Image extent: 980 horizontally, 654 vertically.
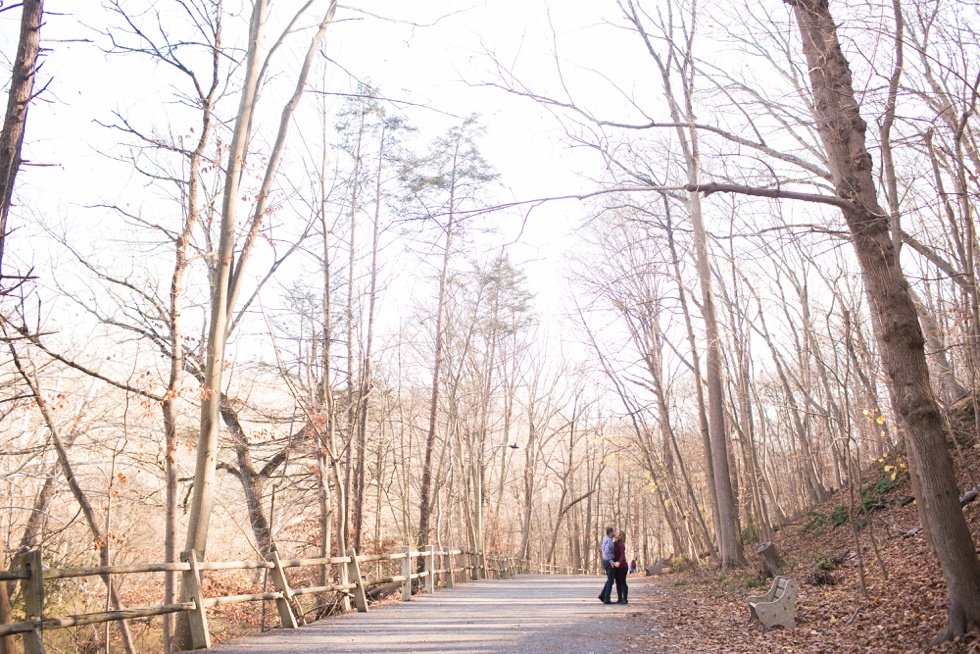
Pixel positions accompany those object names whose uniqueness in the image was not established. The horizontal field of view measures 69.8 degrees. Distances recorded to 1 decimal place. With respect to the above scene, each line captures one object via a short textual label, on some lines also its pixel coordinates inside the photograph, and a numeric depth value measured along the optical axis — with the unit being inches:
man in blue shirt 569.6
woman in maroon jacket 573.6
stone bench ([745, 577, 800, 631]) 351.6
